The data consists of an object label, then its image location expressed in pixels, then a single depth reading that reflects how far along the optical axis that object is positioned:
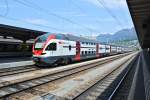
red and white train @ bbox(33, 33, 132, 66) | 23.95
